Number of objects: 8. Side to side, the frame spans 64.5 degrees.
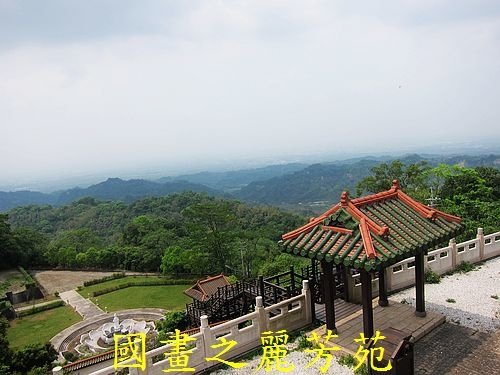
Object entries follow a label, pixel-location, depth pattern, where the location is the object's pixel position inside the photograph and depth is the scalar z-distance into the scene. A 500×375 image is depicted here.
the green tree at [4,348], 15.29
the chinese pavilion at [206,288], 25.66
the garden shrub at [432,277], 13.22
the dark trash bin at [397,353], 7.04
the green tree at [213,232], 43.91
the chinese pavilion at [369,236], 8.00
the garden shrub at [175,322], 22.46
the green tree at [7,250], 51.69
